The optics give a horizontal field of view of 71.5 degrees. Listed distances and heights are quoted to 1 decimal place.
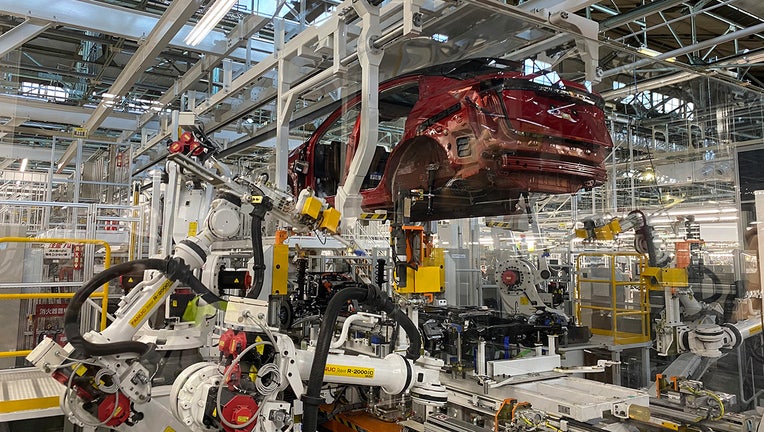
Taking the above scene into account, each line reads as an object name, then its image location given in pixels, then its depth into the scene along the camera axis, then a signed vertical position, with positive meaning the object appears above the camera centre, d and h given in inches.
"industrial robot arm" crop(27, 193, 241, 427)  114.1 -21.4
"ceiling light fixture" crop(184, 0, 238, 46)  183.9 +89.1
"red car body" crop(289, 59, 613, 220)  150.0 +38.3
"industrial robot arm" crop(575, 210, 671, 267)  207.9 +13.0
